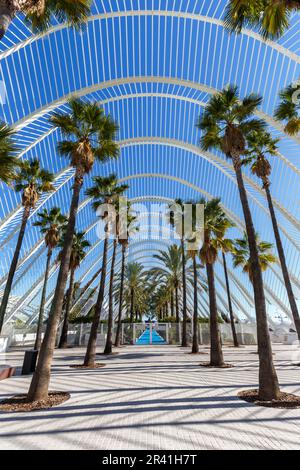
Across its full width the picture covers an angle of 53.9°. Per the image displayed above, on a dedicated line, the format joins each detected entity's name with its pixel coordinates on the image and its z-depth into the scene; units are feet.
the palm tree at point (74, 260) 98.53
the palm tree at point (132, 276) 158.30
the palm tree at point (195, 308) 74.79
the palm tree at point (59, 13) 26.63
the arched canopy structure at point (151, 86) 62.49
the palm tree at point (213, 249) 53.21
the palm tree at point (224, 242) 64.28
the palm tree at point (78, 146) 31.45
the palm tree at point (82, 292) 155.84
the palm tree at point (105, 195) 68.64
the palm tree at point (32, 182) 63.69
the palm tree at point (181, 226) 90.68
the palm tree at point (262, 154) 60.39
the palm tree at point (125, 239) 94.57
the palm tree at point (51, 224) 92.43
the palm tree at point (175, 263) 129.90
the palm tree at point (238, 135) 30.60
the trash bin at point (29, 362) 46.06
